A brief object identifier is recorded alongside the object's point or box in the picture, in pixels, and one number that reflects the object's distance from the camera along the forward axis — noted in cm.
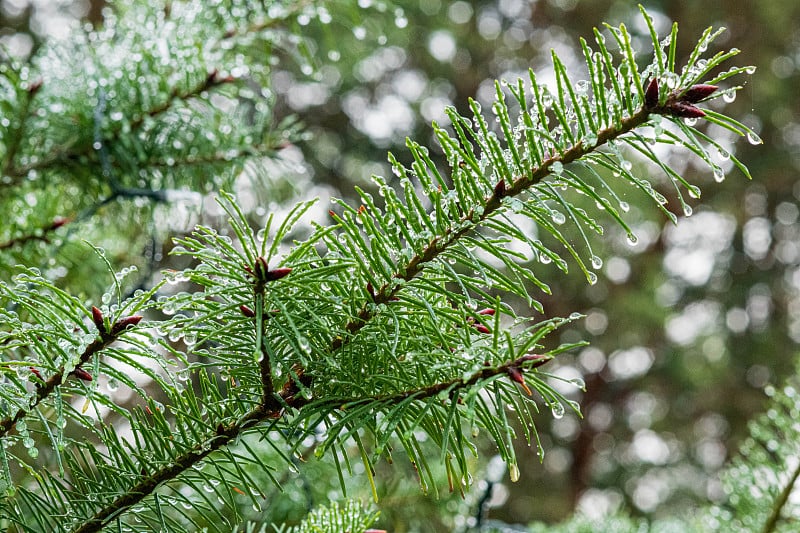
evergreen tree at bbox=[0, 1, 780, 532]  50
